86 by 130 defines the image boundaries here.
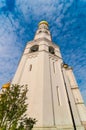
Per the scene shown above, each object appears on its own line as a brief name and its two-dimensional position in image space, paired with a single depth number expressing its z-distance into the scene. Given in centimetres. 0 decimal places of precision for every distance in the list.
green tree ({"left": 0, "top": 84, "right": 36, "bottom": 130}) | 844
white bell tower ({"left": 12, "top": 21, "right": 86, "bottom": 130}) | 1284
